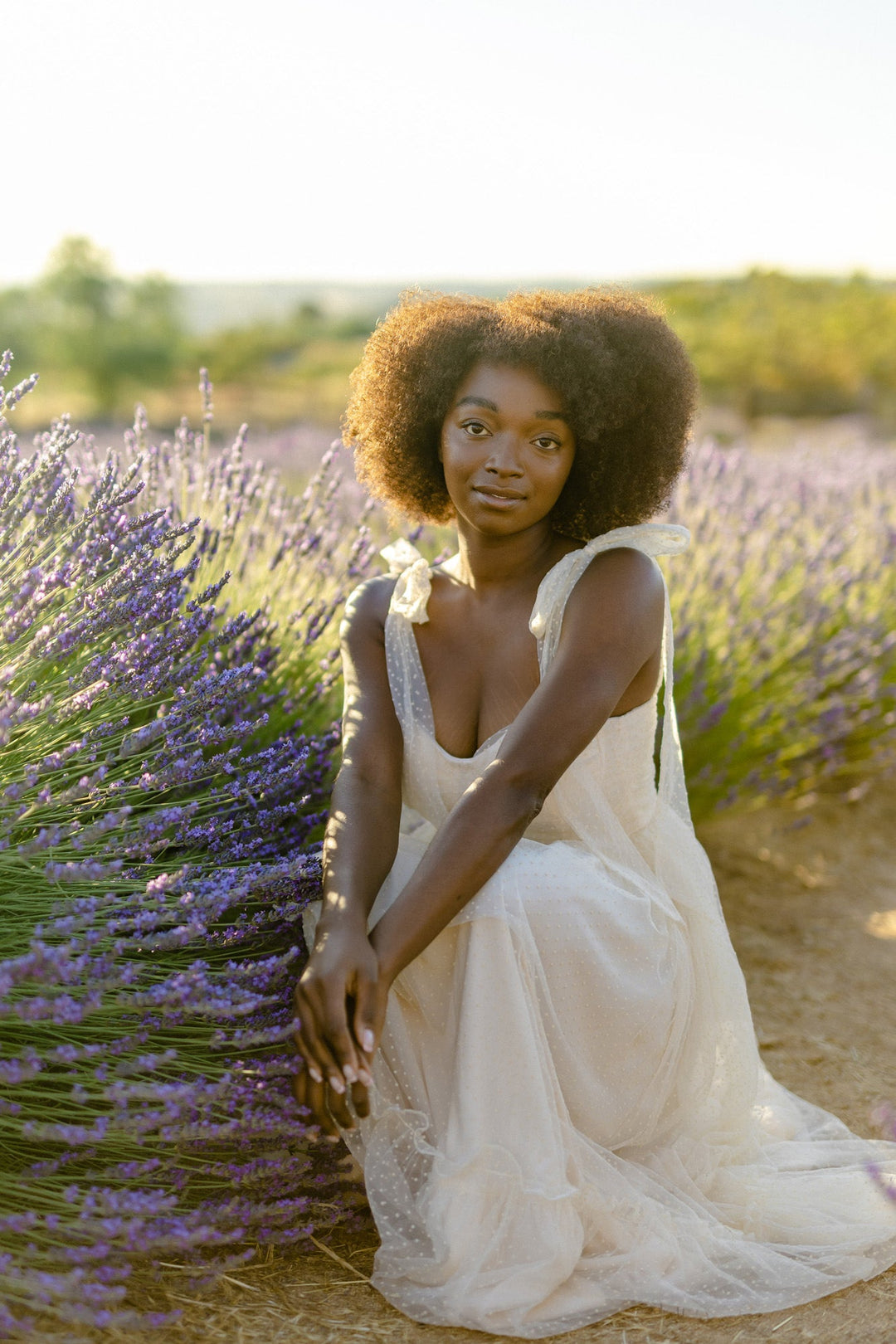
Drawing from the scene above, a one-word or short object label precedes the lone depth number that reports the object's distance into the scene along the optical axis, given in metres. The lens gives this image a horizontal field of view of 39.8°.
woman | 1.72
